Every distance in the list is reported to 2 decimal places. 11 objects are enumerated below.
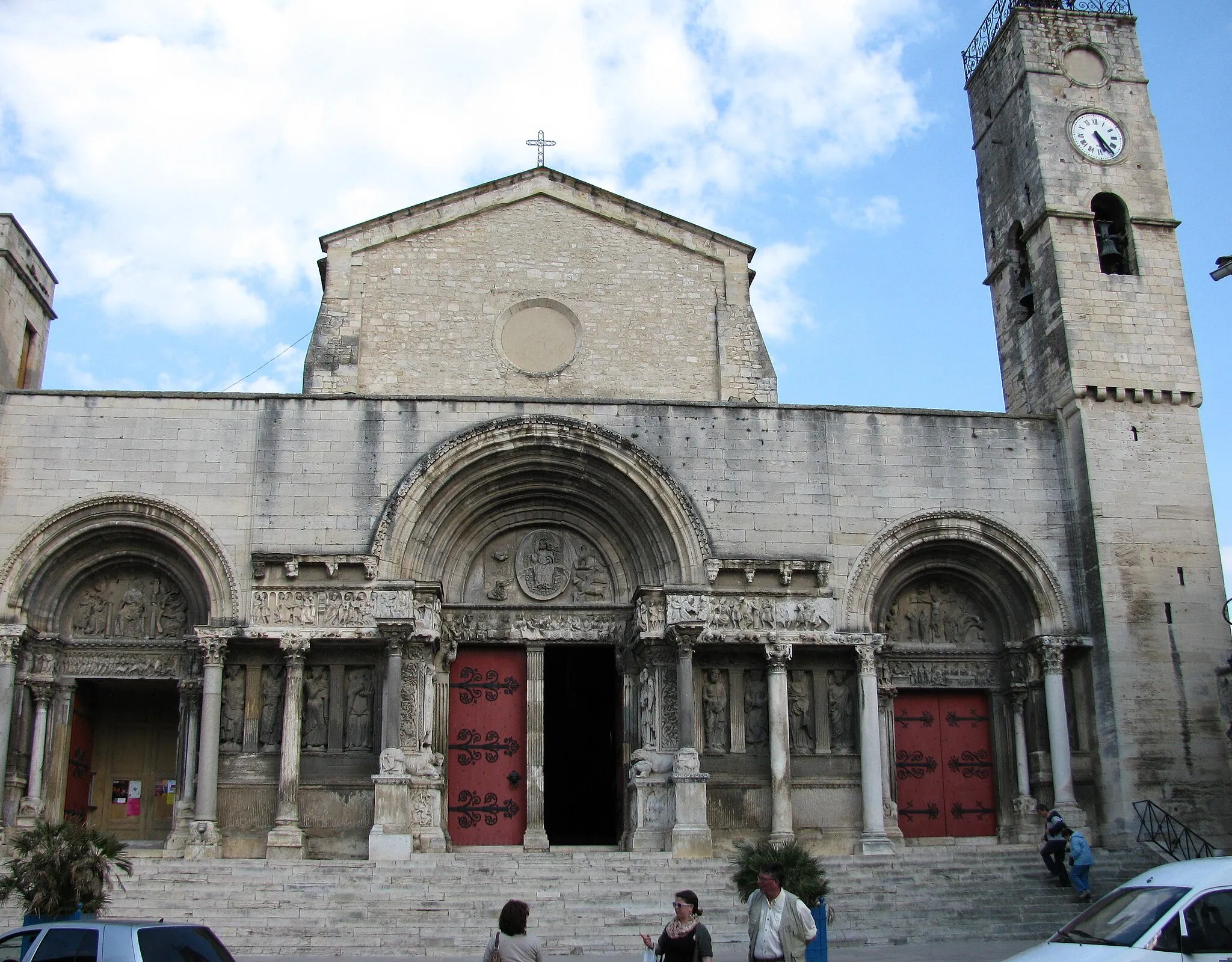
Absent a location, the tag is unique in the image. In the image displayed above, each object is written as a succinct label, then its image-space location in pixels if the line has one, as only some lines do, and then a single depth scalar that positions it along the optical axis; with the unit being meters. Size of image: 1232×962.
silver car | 7.73
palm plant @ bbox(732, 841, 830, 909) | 10.73
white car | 7.63
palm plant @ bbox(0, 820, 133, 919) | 10.92
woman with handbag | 7.10
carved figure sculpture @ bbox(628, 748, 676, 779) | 16.84
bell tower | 17.28
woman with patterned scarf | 7.62
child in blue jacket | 14.74
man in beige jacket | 7.88
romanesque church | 16.75
